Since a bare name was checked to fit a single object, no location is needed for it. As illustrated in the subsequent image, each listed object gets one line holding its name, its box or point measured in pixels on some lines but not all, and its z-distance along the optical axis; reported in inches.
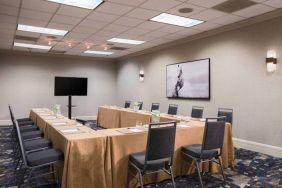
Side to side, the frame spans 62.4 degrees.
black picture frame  233.9
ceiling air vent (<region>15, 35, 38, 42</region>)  253.1
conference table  101.5
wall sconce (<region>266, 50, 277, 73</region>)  176.6
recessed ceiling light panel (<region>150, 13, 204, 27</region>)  184.9
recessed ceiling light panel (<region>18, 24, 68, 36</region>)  217.5
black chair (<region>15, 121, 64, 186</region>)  103.0
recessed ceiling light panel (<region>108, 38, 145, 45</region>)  267.6
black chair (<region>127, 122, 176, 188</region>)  99.2
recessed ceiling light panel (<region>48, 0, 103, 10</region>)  153.9
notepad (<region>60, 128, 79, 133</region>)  121.0
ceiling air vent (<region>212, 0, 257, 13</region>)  155.8
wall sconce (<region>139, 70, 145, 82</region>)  345.7
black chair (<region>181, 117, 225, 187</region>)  116.8
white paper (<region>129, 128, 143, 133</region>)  121.0
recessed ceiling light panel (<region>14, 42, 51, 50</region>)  296.3
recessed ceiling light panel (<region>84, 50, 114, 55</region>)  354.6
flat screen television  338.3
